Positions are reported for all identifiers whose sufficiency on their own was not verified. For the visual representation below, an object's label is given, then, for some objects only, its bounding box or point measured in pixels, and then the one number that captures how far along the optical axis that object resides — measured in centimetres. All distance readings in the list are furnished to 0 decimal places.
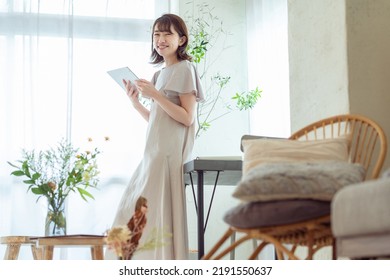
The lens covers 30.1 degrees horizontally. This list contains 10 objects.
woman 367
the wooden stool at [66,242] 344
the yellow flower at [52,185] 384
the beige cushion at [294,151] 271
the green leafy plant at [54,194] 376
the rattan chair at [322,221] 236
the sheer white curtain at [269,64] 513
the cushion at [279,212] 225
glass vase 376
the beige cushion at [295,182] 226
